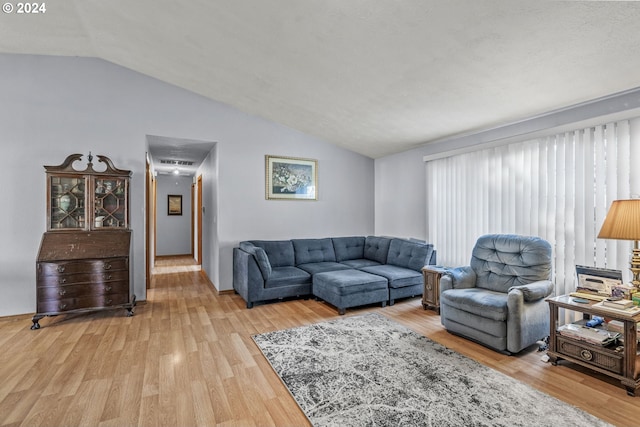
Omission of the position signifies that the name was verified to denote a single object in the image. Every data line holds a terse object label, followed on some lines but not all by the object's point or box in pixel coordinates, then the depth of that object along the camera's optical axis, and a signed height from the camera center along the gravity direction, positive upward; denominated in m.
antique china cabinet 3.27 -0.36
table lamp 2.17 -0.10
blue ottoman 3.64 -0.98
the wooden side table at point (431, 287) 3.71 -0.96
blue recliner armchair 2.56 -0.81
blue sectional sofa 3.79 -0.84
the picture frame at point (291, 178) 4.88 +0.57
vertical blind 2.67 +0.21
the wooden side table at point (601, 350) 2.04 -1.04
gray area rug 1.77 -1.23
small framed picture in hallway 8.48 +0.23
